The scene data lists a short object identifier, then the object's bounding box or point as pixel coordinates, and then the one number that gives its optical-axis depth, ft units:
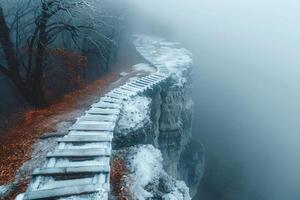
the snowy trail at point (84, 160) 22.81
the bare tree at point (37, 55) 44.91
